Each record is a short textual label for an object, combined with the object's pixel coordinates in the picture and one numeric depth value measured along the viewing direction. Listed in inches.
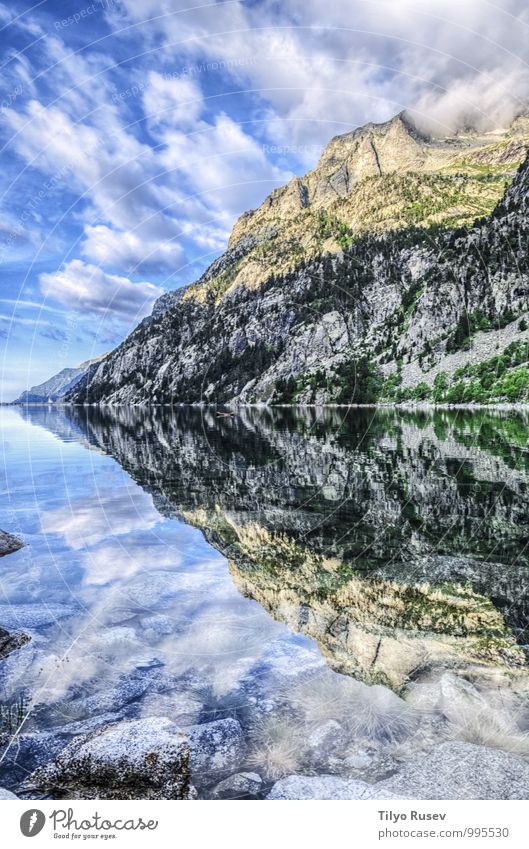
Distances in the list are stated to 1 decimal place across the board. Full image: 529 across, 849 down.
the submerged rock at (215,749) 263.1
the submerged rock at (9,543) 693.1
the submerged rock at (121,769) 244.8
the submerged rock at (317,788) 240.1
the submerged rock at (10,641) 405.4
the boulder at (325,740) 272.9
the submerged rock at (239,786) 247.8
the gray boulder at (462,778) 237.0
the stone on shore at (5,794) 225.5
